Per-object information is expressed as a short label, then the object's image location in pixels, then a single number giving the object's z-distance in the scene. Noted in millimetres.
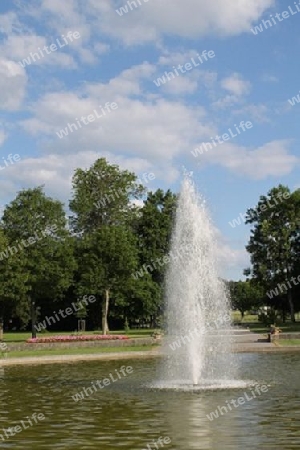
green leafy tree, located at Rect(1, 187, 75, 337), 57594
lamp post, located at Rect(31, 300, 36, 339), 55966
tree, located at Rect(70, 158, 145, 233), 75562
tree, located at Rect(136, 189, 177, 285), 77500
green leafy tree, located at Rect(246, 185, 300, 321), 76875
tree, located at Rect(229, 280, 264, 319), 142875
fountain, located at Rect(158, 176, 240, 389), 25438
